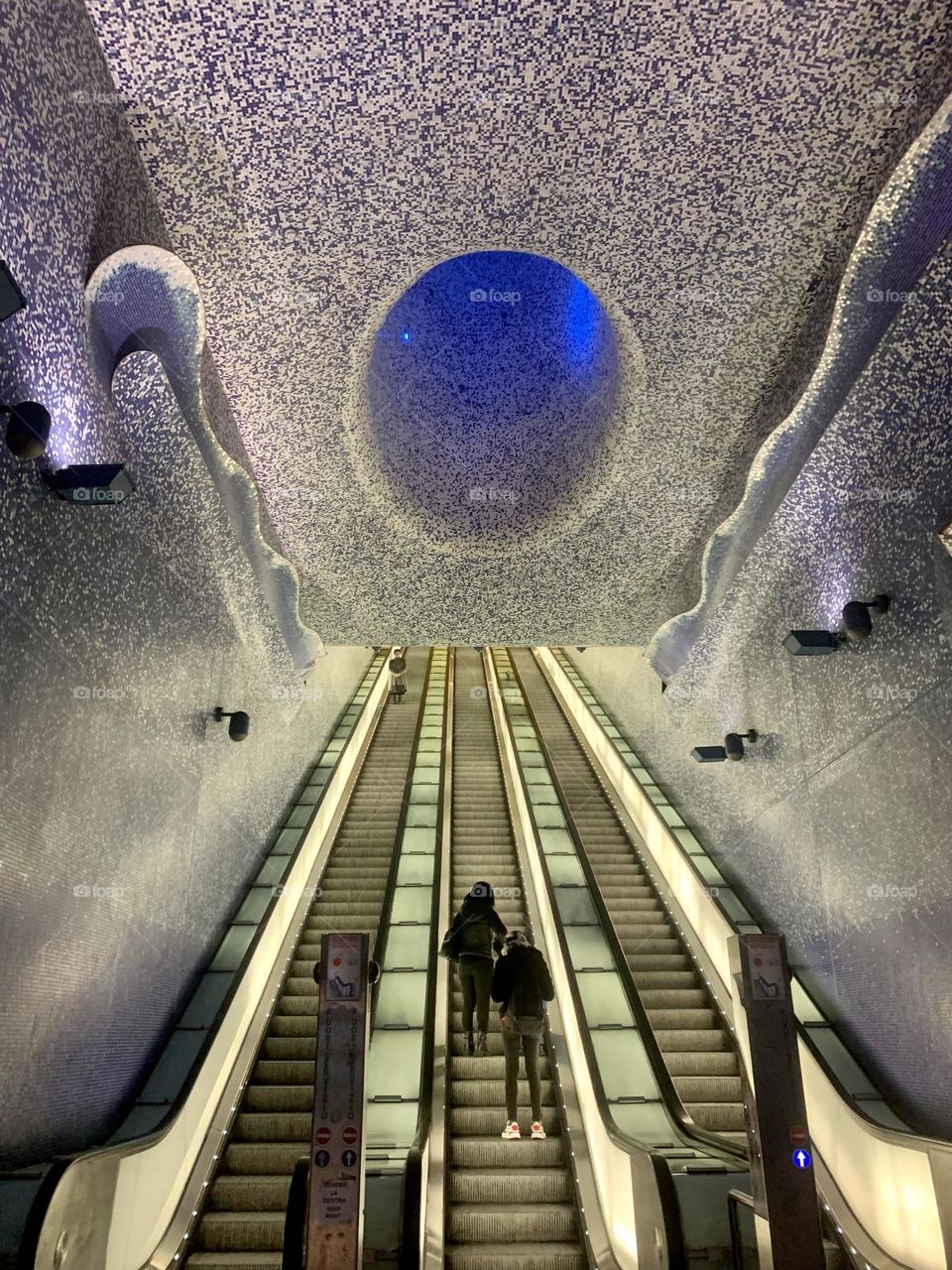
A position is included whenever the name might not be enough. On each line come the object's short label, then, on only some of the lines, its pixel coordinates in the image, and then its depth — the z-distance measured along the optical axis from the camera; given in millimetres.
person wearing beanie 5145
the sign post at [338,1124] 2910
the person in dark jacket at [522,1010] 4629
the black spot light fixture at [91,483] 2973
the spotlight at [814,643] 4578
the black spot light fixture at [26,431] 2559
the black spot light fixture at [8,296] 2216
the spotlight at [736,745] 6359
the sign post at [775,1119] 3123
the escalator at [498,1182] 3971
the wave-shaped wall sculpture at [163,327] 3373
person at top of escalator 13891
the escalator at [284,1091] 4039
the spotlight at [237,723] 5734
